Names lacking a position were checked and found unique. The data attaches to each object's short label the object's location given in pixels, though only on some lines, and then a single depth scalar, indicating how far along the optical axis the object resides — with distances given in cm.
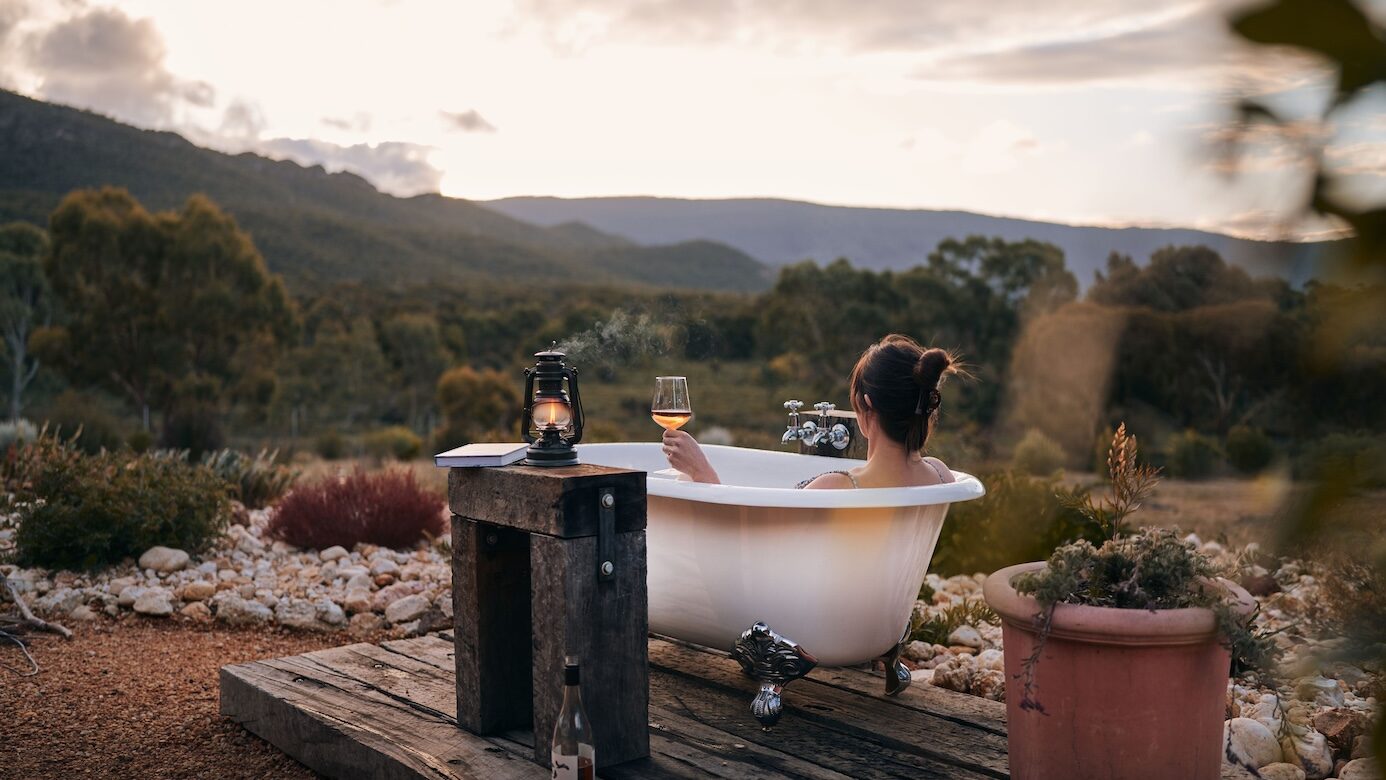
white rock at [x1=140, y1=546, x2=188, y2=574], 494
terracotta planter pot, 202
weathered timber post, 232
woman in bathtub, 289
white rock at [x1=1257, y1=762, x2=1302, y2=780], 249
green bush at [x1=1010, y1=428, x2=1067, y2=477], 1087
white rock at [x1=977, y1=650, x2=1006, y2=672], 334
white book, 252
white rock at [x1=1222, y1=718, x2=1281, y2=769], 261
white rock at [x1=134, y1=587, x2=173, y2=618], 440
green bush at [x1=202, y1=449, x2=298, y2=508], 681
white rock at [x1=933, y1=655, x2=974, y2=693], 321
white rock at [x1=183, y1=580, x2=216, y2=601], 461
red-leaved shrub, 557
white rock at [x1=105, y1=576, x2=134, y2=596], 461
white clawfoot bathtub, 287
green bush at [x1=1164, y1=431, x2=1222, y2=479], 1152
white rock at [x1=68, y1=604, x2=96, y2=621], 435
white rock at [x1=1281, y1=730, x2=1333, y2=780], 260
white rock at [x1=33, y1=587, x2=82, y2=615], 439
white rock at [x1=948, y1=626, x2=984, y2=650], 386
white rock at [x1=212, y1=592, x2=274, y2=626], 443
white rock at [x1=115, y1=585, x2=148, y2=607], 452
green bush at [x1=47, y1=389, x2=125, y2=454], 996
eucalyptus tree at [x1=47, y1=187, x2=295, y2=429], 1995
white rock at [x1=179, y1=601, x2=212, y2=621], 444
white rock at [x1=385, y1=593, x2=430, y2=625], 450
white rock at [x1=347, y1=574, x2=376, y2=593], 481
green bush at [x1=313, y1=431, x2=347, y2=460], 1741
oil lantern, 254
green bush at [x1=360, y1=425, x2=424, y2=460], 1564
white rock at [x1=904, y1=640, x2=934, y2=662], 366
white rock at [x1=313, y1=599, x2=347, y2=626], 448
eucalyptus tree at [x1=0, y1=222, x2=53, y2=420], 2202
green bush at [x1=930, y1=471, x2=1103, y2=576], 493
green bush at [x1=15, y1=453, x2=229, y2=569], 481
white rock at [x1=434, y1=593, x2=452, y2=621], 449
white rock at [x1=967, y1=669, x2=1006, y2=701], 314
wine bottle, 222
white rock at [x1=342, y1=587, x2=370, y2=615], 460
